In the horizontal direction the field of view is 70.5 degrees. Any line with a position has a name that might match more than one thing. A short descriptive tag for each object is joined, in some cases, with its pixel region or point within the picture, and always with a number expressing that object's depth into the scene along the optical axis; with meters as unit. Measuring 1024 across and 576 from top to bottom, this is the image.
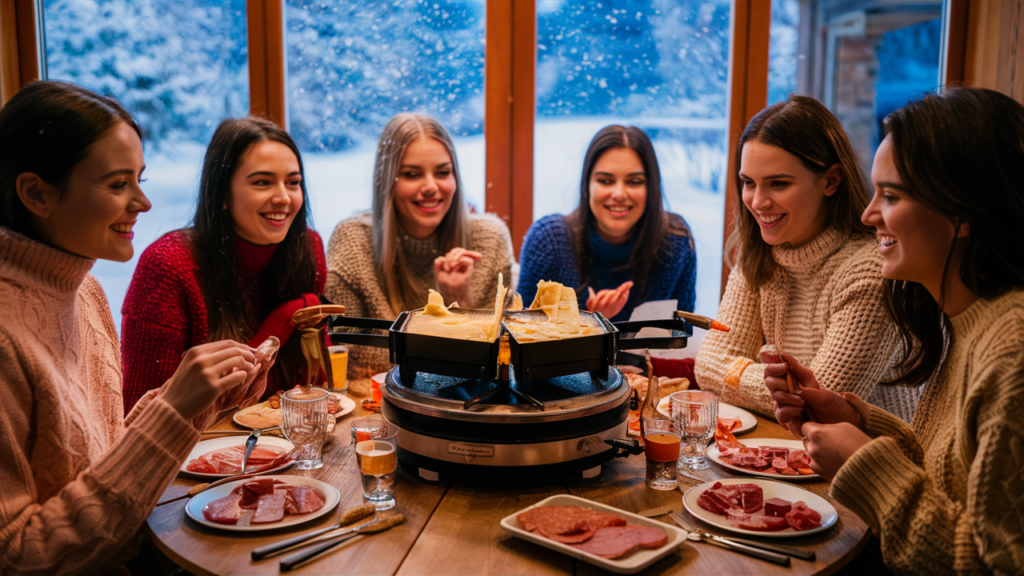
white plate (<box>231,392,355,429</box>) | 2.07
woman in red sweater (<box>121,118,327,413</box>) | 2.41
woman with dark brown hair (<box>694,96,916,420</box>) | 2.12
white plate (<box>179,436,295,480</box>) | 1.80
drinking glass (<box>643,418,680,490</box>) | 1.60
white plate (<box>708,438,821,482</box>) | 1.75
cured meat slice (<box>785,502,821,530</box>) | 1.40
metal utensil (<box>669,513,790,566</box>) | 1.28
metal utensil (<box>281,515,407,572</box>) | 1.26
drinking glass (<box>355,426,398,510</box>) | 1.49
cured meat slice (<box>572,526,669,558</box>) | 1.26
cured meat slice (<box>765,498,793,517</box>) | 1.44
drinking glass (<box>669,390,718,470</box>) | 1.74
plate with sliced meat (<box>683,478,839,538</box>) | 1.39
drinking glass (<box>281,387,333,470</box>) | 1.71
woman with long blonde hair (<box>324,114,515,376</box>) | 3.08
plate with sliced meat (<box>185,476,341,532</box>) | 1.40
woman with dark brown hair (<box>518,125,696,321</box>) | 3.33
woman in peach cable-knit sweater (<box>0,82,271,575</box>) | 1.31
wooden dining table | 1.27
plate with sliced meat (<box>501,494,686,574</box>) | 1.25
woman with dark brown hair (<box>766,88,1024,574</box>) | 1.20
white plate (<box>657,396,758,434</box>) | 2.02
